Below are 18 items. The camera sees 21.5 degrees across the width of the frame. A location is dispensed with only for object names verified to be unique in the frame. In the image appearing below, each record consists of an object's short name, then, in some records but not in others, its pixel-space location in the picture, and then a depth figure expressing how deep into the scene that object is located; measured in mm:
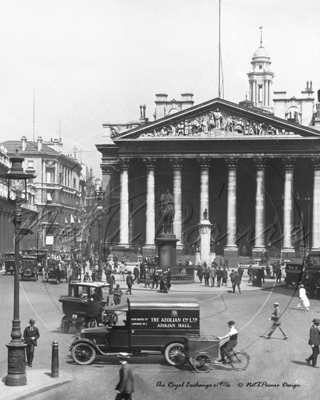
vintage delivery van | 25016
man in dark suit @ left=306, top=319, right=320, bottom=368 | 24734
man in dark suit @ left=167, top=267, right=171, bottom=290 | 50084
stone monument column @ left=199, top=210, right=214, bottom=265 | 68625
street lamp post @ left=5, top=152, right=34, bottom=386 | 21844
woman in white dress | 38125
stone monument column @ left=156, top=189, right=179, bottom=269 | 61188
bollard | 22375
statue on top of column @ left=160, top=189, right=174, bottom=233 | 62250
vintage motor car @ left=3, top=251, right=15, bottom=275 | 65531
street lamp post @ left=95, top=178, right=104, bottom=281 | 52744
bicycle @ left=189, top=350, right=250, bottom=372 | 23875
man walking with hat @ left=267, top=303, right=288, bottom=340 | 29203
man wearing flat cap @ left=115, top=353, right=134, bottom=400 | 18688
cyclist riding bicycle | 24359
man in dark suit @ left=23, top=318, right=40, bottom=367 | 24469
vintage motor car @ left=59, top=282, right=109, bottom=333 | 30548
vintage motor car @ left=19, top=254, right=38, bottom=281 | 58781
